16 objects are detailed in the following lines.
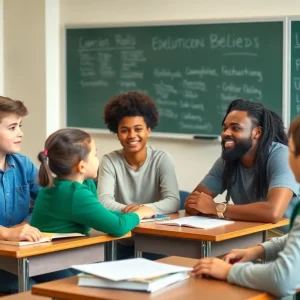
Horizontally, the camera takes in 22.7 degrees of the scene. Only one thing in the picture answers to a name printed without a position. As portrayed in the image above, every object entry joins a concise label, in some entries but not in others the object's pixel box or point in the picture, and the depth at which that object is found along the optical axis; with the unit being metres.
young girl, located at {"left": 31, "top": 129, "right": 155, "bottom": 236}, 3.36
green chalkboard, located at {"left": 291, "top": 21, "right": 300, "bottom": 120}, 5.93
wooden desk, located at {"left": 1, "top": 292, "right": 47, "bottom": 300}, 2.57
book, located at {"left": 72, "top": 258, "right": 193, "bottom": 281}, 2.31
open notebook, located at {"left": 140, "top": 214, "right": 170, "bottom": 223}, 3.92
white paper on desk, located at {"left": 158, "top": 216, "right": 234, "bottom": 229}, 3.74
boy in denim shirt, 3.85
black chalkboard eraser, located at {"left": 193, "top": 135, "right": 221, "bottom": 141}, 6.33
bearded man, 3.99
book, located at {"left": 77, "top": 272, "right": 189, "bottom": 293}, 2.27
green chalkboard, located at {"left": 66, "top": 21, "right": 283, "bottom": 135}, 6.13
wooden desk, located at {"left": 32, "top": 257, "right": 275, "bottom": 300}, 2.23
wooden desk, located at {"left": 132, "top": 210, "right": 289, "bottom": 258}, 3.55
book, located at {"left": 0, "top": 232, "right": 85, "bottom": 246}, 3.20
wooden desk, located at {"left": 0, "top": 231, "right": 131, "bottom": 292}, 3.09
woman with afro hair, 4.43
